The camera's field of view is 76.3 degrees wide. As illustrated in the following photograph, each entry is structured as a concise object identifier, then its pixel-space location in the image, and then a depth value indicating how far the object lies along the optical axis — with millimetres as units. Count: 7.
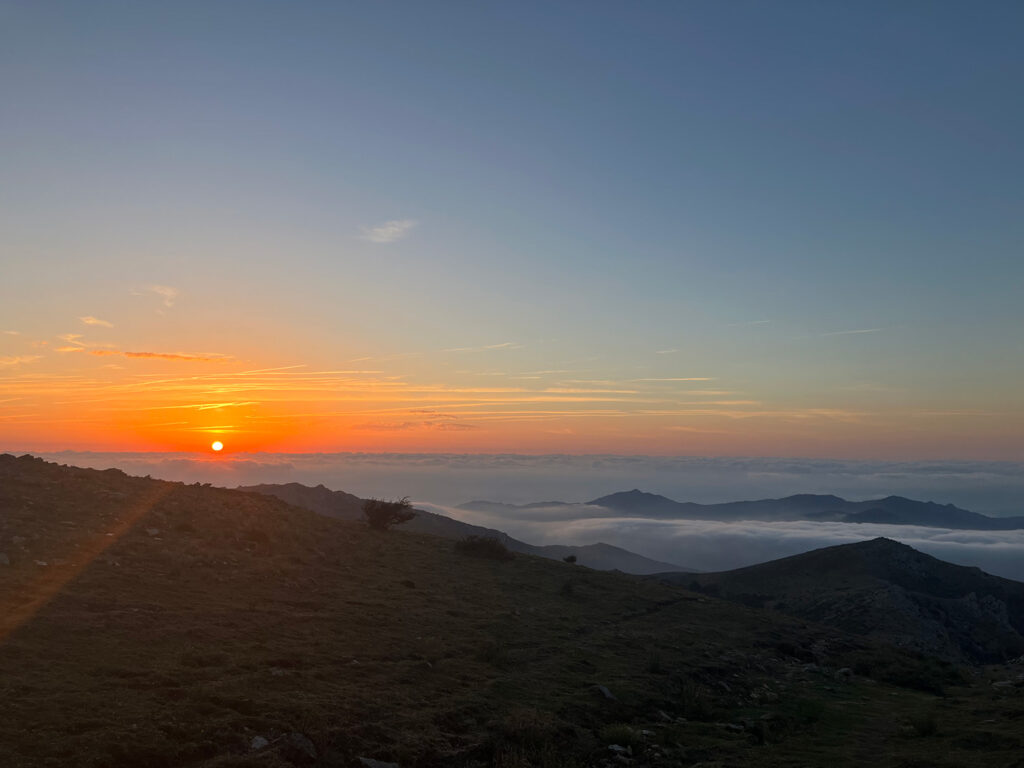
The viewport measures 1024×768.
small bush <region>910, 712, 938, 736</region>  20156
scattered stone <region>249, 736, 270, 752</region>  12398
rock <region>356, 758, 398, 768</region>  12758
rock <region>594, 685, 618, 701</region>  19973
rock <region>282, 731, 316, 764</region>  12328
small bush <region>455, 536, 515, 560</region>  46219
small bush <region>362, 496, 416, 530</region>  50062
